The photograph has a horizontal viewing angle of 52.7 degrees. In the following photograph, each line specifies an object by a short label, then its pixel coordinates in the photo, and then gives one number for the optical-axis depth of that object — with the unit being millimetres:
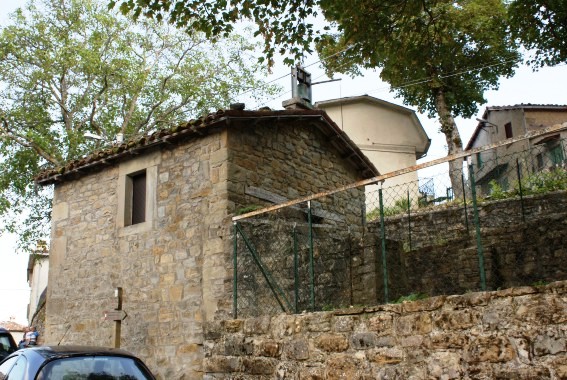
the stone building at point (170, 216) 9562
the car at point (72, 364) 5148
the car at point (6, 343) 11648
